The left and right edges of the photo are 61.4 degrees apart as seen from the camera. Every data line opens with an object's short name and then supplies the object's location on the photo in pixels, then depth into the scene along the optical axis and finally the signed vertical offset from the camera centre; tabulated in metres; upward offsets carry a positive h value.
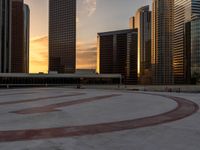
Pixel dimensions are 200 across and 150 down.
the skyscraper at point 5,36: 79.67 +18.58
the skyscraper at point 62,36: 135.62 +32.50
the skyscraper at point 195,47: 105.91 +18.98
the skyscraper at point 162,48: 133.77 +23.53
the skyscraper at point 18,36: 139.84 +32.60
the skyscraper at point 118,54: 136.67 +17.97
